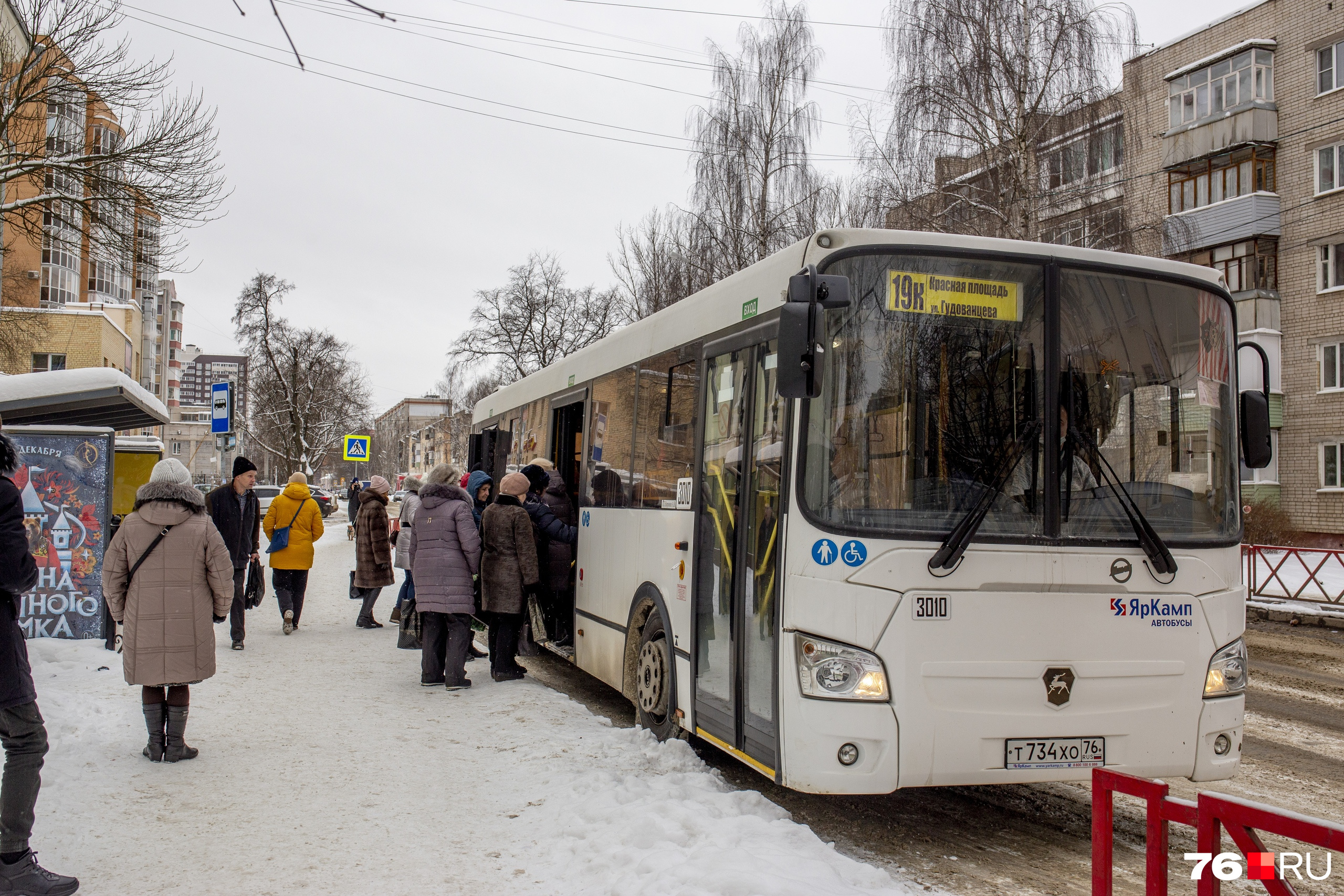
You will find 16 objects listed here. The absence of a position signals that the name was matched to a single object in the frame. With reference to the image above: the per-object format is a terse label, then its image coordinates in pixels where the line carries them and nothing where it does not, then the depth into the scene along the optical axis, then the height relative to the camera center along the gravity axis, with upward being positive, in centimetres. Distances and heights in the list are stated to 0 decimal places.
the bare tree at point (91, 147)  1692 +546
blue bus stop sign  1448 +111
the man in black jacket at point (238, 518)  1043 -26
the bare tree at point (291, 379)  4975 +548
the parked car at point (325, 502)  5616 -55
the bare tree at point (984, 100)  2134 +807
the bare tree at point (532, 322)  4509 +720
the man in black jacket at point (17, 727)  405 -92
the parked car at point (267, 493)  4656 -5
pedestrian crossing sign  2592 +104
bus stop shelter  979 +89
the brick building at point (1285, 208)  2955 +820
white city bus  484 -12
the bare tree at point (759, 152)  3114 +1000
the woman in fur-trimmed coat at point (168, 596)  614 -61
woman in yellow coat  1184 -54
